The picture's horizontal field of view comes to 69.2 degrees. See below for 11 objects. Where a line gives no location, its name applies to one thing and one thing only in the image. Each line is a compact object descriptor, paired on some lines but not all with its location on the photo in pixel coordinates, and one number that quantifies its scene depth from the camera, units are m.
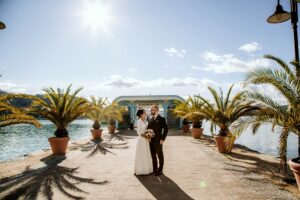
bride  6.26
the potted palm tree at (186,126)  21.20
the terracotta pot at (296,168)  4.86
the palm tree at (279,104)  5.31
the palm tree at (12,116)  7.11
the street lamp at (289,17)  6.16
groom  6.27
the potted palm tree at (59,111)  9.95
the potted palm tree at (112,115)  18.86
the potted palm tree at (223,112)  10.02
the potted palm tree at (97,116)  15.94
